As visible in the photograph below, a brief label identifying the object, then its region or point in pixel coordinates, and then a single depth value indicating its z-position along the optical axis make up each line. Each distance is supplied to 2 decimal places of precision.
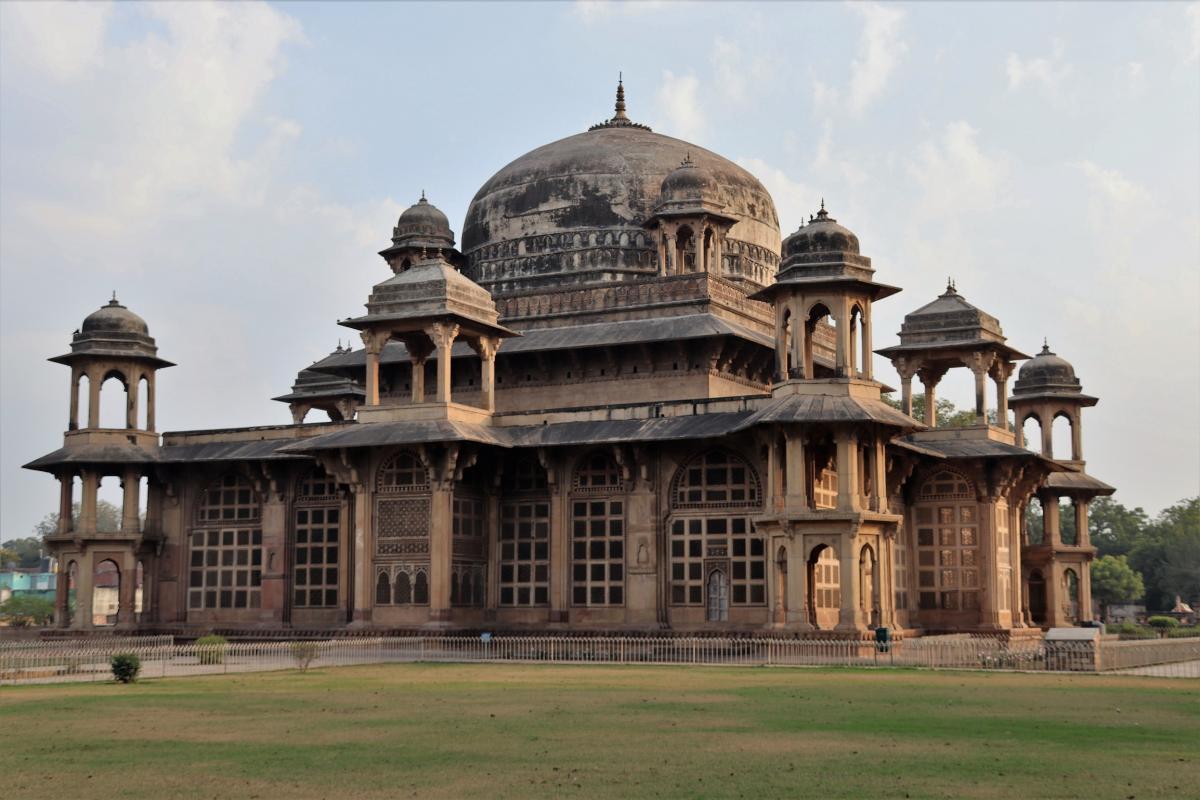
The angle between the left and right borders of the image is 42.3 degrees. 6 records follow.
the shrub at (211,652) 35.41
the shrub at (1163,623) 64.94
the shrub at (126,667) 28.30
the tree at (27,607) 84.03
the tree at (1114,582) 89.94
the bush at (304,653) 32.03
